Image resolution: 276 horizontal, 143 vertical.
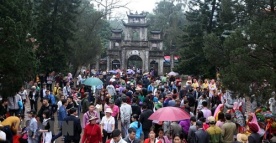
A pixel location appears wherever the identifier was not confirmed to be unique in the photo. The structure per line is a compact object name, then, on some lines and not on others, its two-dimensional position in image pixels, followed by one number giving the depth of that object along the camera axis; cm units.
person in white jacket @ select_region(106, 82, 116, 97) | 1827
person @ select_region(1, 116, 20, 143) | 910
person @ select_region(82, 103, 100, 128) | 1064
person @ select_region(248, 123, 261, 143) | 853
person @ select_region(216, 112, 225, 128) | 992
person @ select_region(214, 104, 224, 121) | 1178
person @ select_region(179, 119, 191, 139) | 1029
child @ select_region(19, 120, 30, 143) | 954
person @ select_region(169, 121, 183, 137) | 945
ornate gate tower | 4219
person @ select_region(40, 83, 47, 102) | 1684
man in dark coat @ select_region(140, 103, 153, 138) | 1125
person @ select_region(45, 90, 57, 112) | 1488
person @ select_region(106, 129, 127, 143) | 726
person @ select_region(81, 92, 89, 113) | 1430
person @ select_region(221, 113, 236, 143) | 938
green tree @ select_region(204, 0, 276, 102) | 1223
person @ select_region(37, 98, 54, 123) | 1167
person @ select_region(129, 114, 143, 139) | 966
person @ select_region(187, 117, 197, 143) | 909
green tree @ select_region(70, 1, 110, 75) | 3083
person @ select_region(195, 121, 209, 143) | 868
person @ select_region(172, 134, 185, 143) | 766
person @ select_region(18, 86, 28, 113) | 1670
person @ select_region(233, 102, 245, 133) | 1180
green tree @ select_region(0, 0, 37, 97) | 1409
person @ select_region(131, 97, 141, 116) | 1236
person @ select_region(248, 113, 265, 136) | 1021
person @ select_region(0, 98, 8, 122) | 1289
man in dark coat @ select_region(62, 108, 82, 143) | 983
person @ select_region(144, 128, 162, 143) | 789
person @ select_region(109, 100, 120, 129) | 1225
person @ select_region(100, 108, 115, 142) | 1069
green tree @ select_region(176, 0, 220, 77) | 2647
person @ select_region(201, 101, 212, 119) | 1127
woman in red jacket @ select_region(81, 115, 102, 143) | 891
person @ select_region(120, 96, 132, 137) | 1171
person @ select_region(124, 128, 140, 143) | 784
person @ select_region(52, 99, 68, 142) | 1206
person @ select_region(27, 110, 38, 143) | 1005
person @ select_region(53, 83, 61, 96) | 1739
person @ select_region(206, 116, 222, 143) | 889
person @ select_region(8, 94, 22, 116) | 1433
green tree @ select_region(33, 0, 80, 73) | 2406
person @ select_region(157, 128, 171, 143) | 827
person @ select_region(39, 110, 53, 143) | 986
